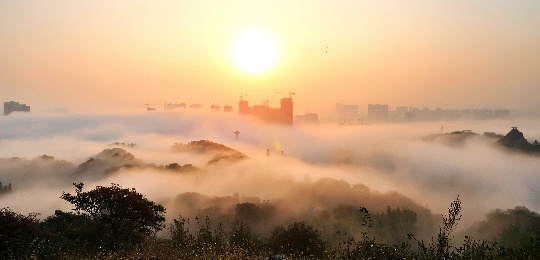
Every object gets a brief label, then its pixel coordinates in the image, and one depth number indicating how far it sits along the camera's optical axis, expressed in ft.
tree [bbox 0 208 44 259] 64.28
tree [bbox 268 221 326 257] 96.58
